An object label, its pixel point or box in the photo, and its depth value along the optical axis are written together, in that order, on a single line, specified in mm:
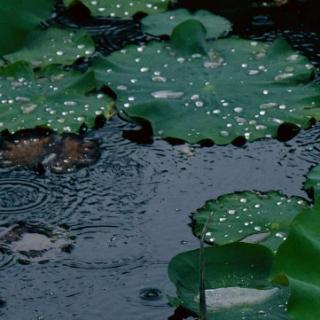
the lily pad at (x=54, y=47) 6082
